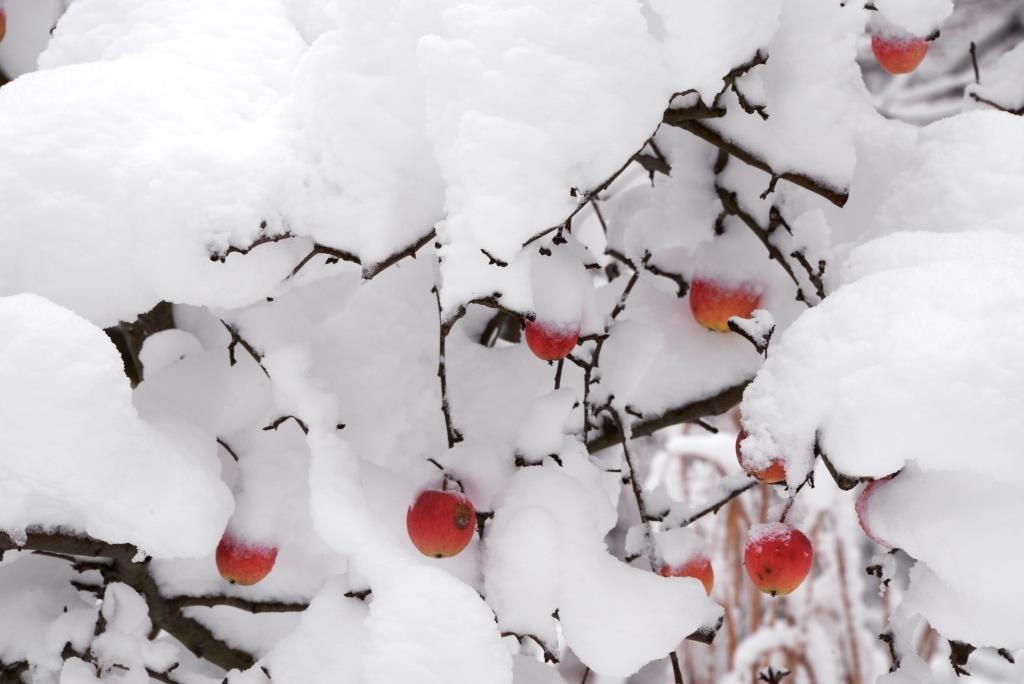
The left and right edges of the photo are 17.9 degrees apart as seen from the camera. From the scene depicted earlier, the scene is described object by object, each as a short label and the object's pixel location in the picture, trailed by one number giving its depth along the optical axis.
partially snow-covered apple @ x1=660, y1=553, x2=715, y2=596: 3.00
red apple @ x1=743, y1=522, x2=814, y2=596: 2.92
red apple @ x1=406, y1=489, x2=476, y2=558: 2.80
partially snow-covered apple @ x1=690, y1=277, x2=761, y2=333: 3.01
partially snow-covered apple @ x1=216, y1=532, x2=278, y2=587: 2.92
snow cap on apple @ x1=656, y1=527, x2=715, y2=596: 3.00
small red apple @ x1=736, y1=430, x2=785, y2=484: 2.76
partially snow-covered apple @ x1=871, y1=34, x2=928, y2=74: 2.99
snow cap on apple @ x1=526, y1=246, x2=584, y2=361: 2.80
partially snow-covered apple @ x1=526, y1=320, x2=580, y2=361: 2.80
